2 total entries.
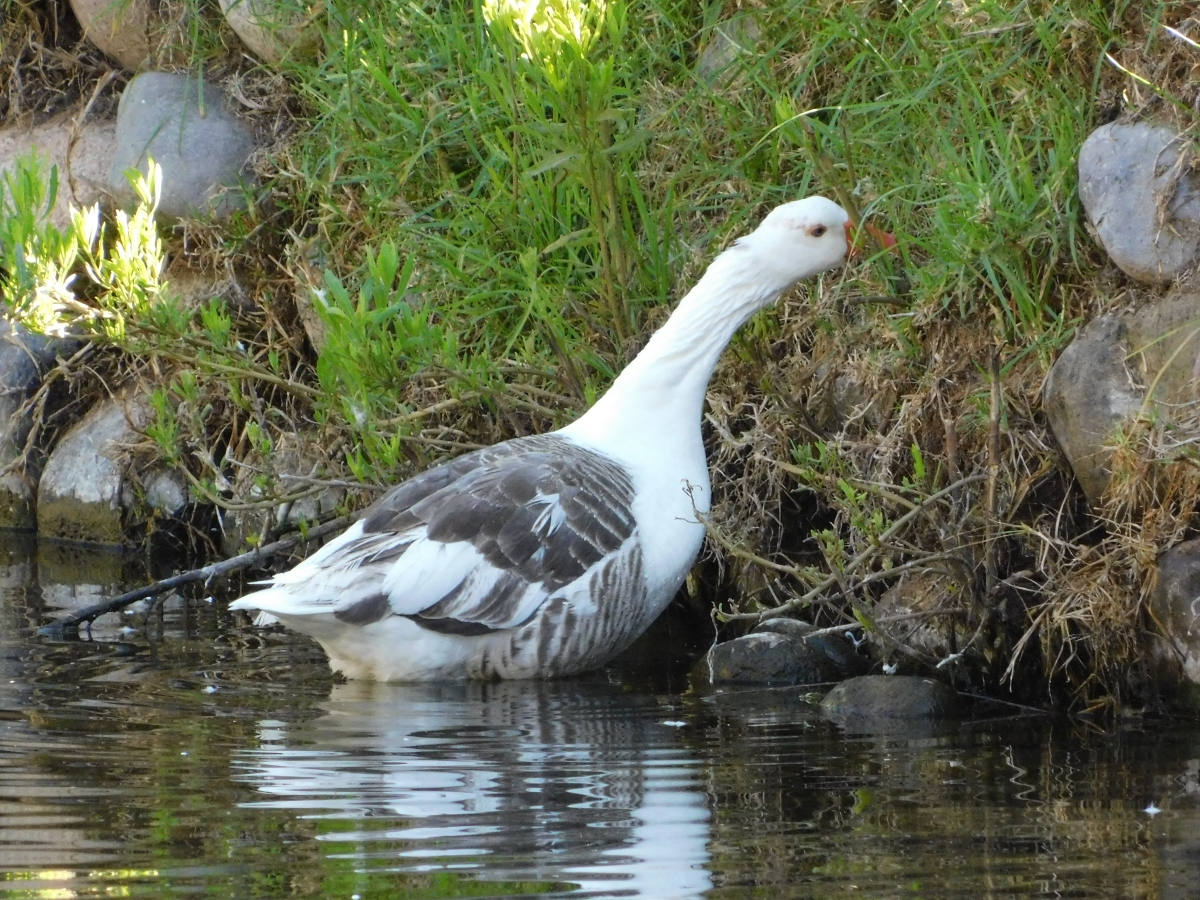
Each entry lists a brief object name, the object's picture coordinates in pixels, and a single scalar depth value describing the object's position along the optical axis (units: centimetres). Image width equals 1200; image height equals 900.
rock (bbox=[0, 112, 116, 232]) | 1631
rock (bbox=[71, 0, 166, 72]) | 1631
